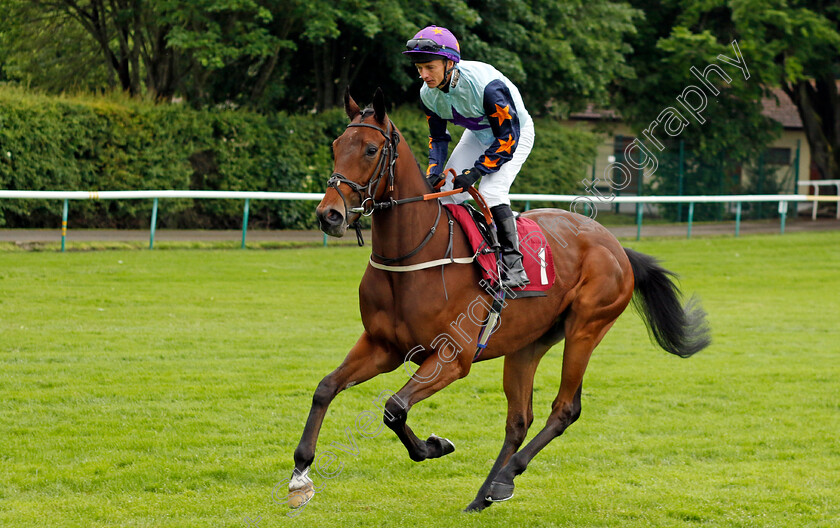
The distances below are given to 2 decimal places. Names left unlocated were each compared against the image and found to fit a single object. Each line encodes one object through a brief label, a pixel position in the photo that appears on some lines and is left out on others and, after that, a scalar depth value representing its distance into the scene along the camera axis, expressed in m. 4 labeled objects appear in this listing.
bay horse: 8.48
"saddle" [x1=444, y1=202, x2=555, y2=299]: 9.66
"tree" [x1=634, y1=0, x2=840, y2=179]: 39.91
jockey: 9.21
